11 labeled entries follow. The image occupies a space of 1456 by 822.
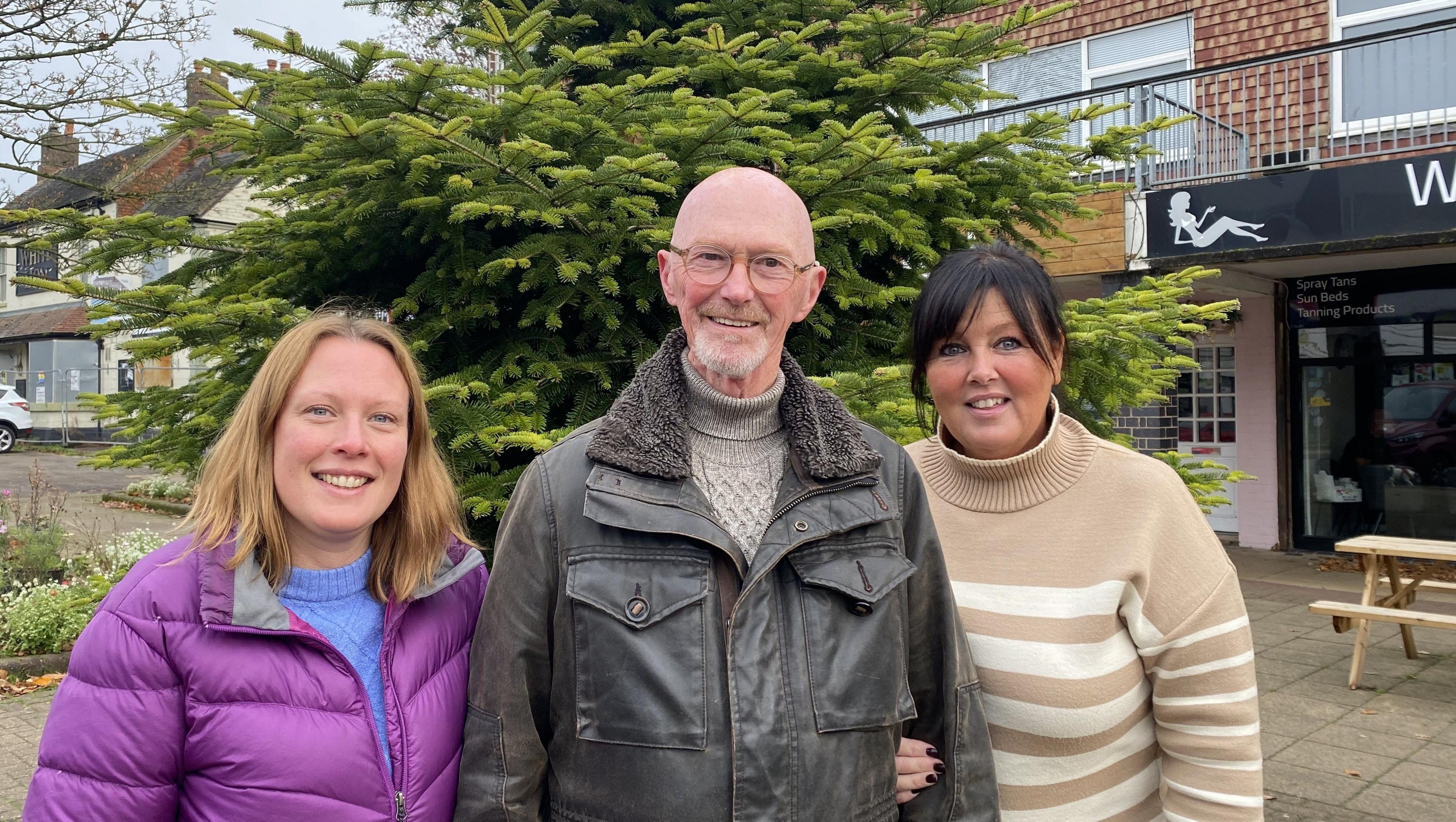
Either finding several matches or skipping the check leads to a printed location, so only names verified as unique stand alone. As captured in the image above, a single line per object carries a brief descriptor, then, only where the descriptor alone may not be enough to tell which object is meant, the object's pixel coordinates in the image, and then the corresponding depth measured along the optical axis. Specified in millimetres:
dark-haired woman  2010
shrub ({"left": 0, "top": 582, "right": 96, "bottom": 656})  7383
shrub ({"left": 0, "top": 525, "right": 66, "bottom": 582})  8727
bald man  1753
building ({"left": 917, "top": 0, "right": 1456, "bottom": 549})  9625
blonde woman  1677
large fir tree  3293
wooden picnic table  6715
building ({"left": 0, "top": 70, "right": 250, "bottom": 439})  18188
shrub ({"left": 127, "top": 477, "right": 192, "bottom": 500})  17297
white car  28078
